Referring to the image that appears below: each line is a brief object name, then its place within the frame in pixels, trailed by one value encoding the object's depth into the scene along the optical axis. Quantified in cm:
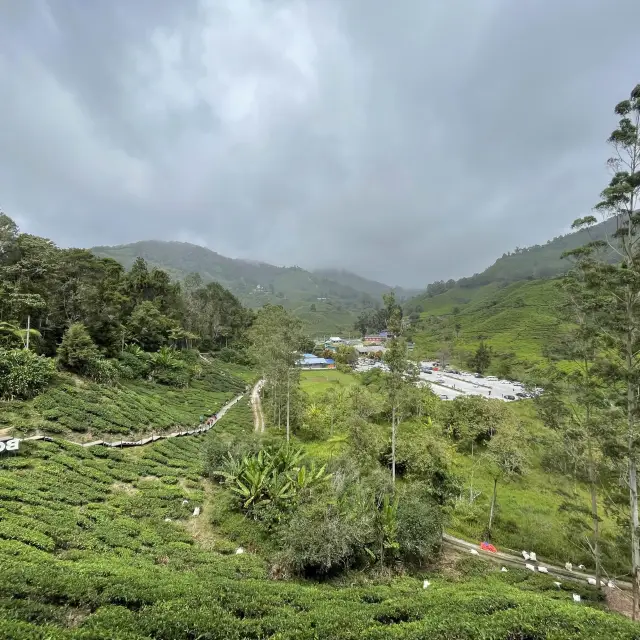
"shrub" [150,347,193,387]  4510
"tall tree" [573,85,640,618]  1305
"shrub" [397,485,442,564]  1525
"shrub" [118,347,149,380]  3993
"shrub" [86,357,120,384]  3066
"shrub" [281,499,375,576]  1302
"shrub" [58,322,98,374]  2920
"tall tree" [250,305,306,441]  3431
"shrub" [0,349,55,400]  2159
